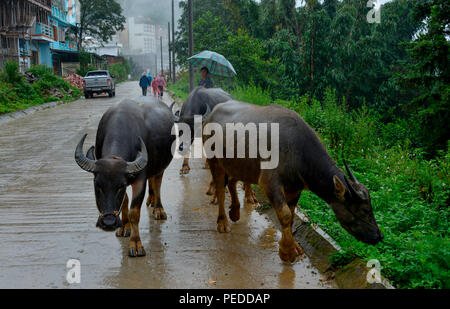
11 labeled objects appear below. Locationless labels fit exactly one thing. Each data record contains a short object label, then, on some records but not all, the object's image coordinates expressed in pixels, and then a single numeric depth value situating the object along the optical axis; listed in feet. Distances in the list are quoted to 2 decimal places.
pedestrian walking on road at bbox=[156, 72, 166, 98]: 85.70
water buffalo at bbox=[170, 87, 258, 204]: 27.09
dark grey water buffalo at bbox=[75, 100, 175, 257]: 13.80
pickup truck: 100.00
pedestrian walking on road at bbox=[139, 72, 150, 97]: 78.95
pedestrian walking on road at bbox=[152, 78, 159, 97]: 84.47
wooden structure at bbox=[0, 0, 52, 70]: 95.20
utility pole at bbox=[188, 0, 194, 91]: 58.39
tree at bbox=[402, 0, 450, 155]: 33.27
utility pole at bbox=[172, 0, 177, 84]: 121.39
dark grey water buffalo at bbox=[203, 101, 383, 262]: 13.38
